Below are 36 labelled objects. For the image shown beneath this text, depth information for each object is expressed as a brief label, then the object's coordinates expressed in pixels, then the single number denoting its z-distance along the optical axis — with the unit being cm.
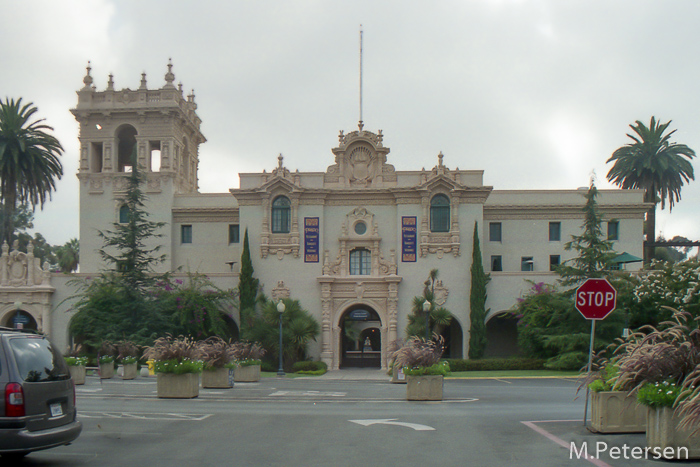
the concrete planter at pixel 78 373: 2762
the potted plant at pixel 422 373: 2061
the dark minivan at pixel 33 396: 942
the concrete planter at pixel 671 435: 1074
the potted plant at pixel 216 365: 2409
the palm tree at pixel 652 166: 5775
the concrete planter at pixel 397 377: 3102
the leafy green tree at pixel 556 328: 3709
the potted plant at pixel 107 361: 3142
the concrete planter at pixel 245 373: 2922
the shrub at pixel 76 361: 2784
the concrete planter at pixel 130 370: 3086
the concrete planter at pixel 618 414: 1299
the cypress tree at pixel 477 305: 4206
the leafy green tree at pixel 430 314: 4188
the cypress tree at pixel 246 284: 4312
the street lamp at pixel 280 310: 3691
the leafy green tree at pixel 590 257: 3859
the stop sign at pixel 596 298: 1471
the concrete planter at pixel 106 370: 3143
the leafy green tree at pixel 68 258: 6944
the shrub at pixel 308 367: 4006
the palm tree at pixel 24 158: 5028
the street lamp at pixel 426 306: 3474
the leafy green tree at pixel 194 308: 4081
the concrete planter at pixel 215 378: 2450
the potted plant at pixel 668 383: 1062
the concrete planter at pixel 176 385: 2059
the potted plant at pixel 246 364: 2919
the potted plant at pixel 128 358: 3078
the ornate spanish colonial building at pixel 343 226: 4384
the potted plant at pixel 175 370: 2056
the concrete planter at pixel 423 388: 2061
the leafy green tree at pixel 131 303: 2928
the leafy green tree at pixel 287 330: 4088
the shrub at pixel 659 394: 1082
